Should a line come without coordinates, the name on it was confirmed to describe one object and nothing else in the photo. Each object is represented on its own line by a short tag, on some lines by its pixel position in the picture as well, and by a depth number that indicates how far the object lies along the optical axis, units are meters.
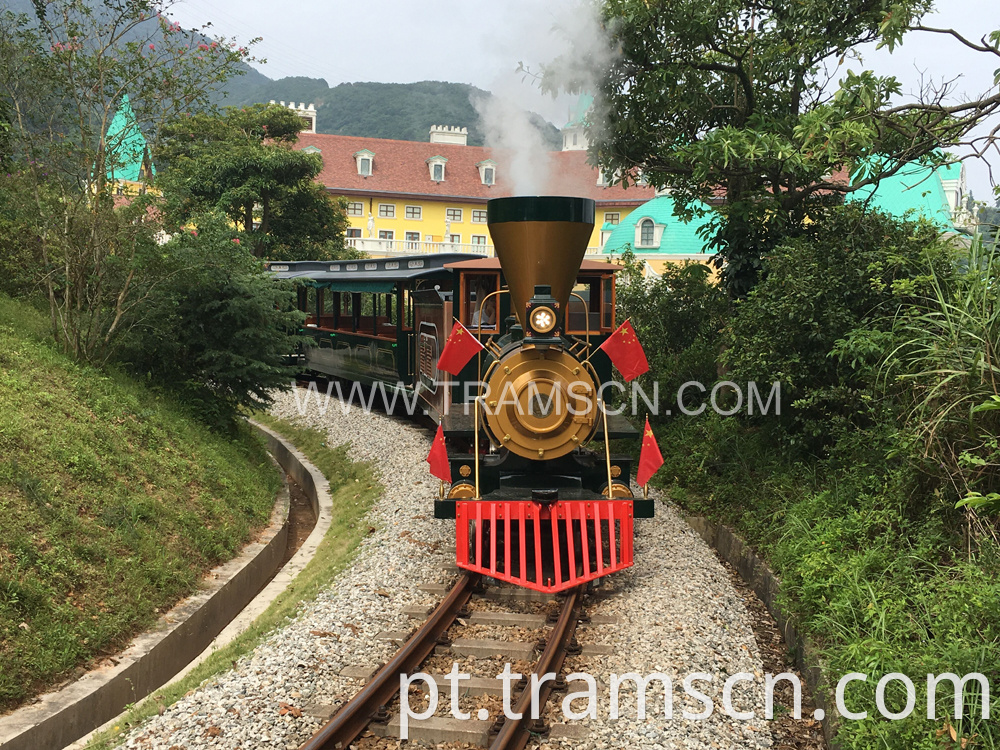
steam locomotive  6.16
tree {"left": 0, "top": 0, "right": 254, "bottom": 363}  10.34
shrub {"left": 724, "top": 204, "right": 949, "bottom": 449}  7.52
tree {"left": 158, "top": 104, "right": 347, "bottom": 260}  27.70
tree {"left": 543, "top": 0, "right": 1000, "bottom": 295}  7.91
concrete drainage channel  5.27
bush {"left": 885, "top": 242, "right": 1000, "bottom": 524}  5.34
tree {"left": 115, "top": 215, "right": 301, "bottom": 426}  11.23
